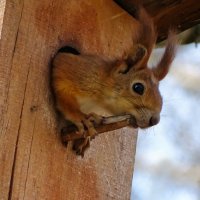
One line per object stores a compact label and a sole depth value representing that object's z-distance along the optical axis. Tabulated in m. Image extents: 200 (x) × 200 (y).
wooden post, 4.46
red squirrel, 4.81
